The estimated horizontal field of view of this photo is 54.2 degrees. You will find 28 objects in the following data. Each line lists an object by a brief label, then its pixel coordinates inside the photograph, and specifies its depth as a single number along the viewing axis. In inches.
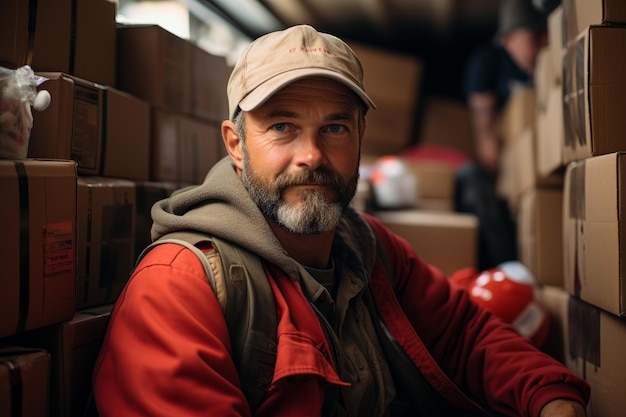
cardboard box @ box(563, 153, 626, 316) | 58.3
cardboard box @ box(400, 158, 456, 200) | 145.3
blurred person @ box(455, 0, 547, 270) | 145.8
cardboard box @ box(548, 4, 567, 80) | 78.5
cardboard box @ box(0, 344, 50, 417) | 44.3
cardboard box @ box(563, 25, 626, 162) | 63.3
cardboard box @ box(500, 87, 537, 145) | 132.8
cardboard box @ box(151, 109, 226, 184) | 77.9
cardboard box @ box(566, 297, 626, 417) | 62.9
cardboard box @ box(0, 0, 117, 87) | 55.4
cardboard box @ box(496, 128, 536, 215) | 115.7
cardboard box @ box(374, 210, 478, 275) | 117.7
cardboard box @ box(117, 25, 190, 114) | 75.8
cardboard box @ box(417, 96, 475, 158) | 185.8
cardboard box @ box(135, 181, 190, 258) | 69.7
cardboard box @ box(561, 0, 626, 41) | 63.1
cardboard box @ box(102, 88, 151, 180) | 67.6
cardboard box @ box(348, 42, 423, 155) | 165.6
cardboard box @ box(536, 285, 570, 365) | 83.7
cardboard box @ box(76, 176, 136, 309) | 61.0
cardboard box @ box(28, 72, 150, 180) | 58.9
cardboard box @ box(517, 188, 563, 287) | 101.6
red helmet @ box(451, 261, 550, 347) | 91.7
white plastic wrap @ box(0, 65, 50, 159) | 48.1
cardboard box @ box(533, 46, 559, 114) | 98.4
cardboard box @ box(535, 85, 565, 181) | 83.7
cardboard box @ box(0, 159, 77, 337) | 46.6
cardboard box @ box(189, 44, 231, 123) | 86.2
